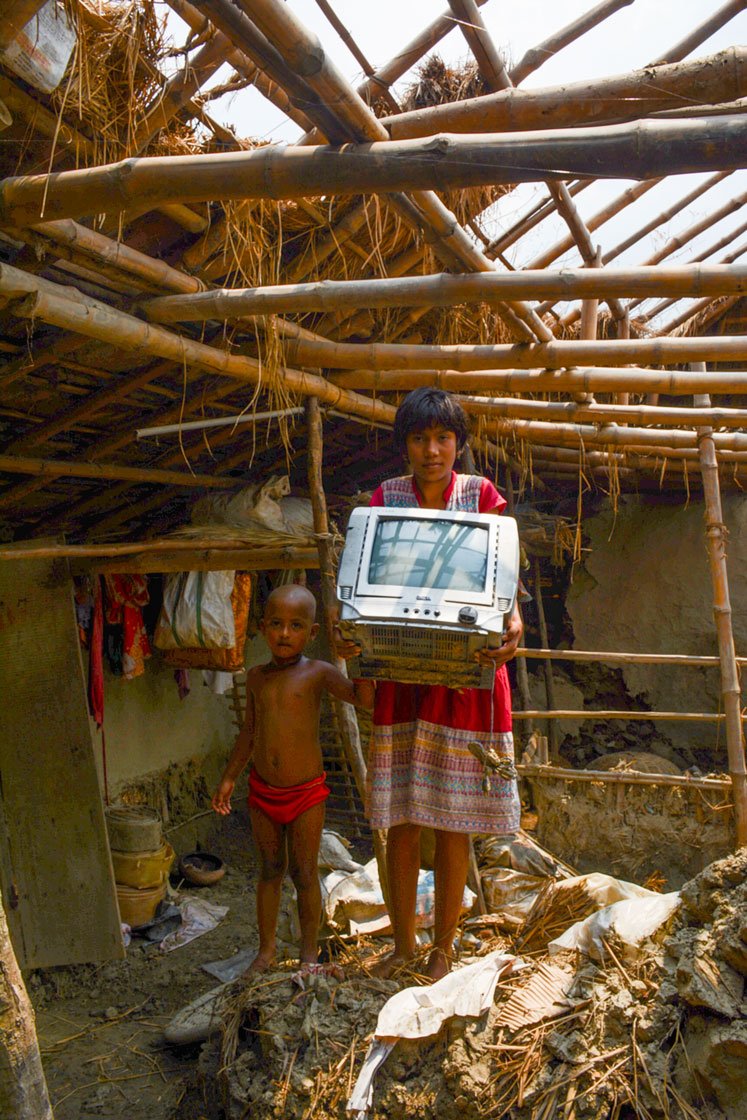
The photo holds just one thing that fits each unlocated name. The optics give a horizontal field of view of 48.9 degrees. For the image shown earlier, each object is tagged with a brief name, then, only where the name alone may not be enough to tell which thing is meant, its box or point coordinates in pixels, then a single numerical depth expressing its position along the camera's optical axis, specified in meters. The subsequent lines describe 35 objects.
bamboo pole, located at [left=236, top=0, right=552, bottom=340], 1.57
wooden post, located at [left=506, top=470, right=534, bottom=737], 6.30
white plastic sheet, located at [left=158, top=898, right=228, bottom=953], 4.83
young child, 3.02
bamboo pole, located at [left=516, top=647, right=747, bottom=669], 5.00
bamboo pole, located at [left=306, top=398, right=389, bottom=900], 3.57
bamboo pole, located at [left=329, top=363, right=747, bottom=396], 3.49
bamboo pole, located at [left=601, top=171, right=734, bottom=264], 5.34
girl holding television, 2.57
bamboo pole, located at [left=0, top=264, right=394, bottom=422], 2.49
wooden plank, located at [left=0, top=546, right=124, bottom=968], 4.37
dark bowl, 5.74
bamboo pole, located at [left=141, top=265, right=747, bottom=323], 2.30
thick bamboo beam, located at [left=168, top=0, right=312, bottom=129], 2.31
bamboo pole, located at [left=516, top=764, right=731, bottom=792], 5.07
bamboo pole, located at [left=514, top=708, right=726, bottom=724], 4.97
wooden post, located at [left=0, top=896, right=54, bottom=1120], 1.59
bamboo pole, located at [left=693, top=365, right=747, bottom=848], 4.79
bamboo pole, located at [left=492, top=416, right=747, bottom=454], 4.54
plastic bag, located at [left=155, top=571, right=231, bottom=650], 4.54
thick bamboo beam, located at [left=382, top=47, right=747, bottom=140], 1.55
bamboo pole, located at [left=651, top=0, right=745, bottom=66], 3.40
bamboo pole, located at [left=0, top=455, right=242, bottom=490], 3.84
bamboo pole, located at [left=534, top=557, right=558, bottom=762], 7.25
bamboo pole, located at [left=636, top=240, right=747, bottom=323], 6.46
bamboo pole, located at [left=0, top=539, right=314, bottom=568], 3.79
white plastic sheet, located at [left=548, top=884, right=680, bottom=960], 2.38
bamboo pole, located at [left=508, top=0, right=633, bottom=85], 3.07
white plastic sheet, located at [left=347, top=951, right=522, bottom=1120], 2.29
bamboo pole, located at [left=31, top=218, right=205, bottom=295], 2.42
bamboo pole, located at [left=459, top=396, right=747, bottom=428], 4.07
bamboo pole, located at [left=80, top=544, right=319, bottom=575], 3.98
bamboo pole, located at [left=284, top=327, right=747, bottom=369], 2.99
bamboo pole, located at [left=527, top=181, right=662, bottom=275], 4.80
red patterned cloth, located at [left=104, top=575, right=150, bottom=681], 5.07
